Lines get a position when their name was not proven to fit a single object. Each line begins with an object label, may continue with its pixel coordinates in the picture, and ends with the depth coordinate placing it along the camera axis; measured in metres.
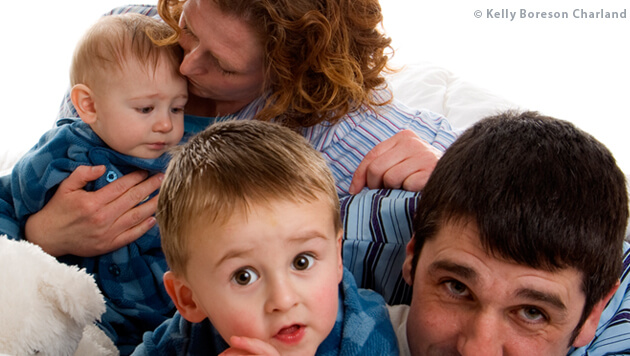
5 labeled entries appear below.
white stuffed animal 1.06
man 0.96
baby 1.45
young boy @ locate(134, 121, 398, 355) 0.89
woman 1.48
